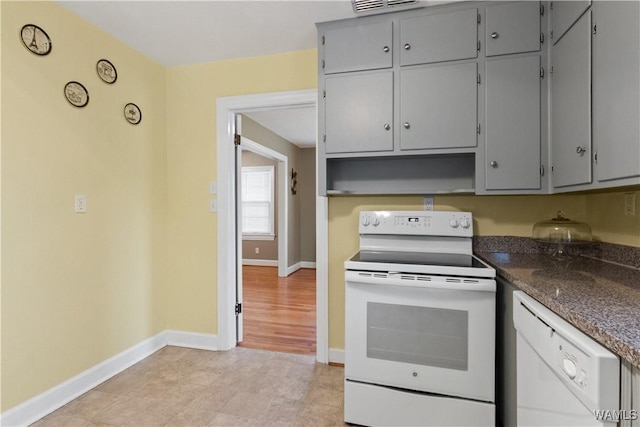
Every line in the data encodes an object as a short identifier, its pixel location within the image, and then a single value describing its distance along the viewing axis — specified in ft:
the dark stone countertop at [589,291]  2.45
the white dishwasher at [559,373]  2.34
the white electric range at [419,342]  5.00
